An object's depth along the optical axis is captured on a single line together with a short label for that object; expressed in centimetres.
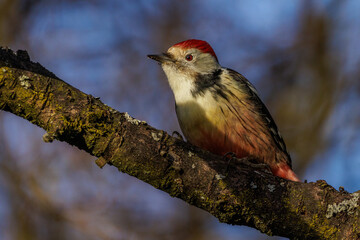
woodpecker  870
